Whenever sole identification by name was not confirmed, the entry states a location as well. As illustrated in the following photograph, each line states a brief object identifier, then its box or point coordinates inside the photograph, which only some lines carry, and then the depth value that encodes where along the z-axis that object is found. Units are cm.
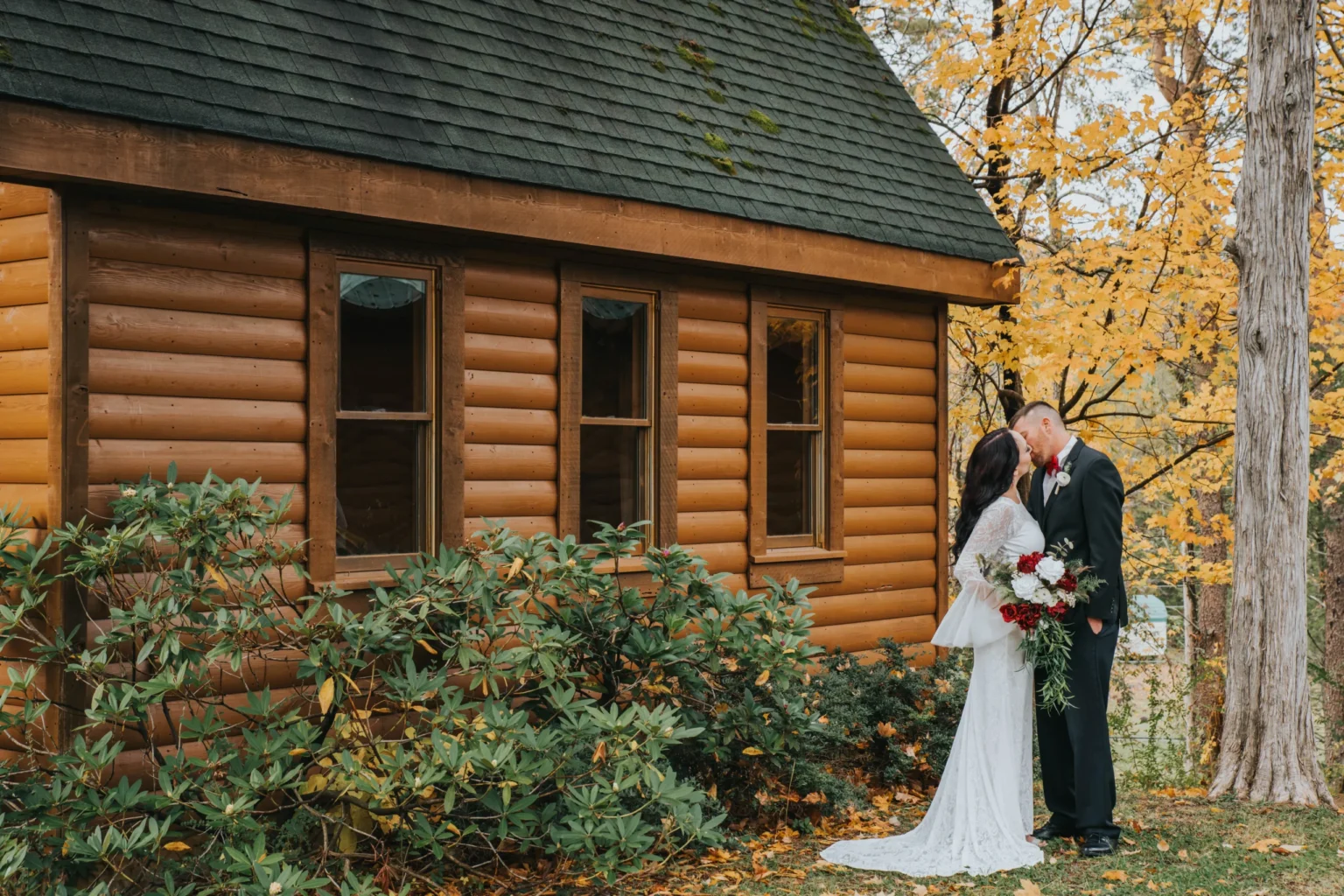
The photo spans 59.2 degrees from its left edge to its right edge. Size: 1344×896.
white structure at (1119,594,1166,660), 1587
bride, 625
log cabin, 560
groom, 627
